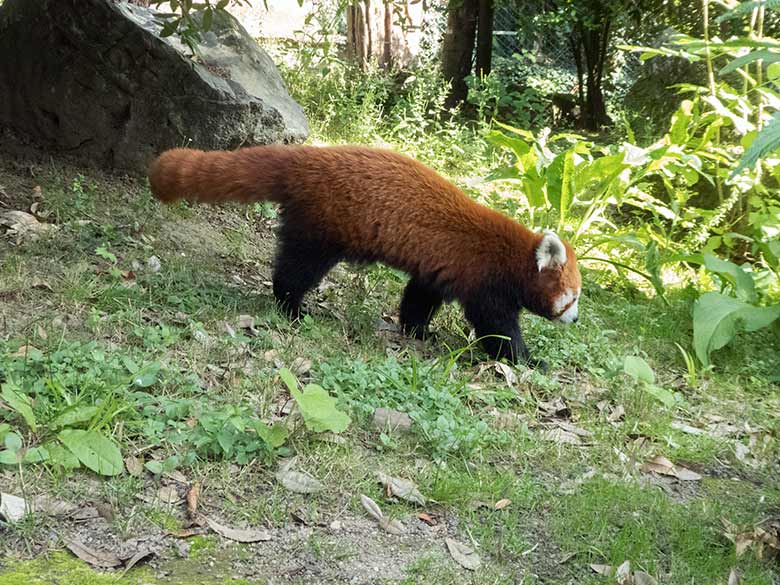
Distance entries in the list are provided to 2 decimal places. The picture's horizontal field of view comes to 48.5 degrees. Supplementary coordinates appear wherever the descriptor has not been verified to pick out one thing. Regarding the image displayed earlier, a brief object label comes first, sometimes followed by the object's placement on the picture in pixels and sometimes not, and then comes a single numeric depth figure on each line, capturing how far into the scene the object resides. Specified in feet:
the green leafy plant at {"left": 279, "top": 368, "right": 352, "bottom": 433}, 9.94
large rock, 17.90
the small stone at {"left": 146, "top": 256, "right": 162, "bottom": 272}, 15.64
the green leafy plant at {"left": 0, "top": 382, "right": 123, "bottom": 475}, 8.74
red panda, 15.14
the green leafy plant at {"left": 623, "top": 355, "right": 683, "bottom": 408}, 13.51
